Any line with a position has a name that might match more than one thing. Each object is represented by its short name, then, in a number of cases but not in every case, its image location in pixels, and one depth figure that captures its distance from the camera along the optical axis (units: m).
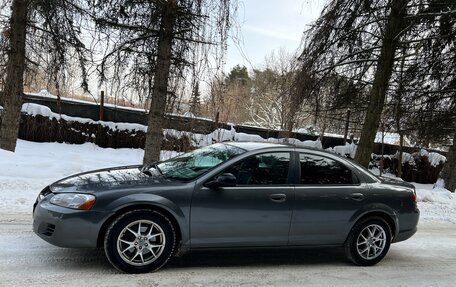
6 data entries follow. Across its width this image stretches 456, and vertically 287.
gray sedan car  4.63
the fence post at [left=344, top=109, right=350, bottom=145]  14.26
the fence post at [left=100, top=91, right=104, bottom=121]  14.98
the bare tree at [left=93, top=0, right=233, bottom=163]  9.02
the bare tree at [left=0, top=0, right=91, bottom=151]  10.33
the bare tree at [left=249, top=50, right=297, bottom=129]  13.09
